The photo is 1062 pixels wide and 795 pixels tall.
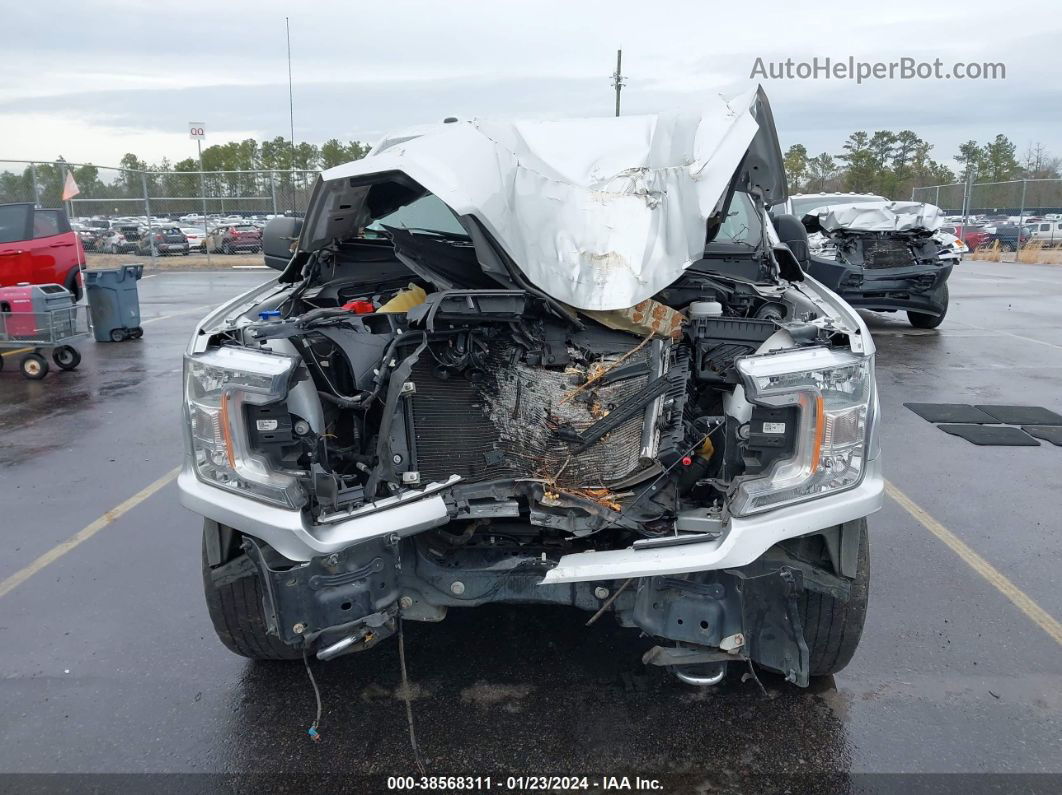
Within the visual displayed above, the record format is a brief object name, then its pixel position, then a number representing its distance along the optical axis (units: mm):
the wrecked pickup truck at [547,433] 2594
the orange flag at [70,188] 15154
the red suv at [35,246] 10758
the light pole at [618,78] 38041
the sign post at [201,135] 24567
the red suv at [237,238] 25531
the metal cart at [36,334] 8641
